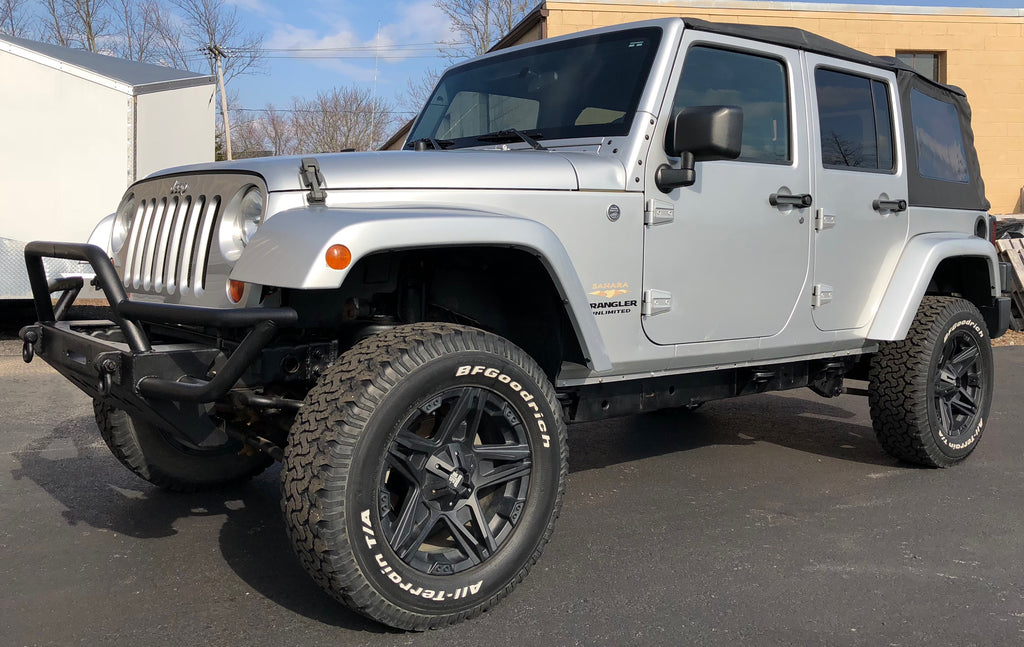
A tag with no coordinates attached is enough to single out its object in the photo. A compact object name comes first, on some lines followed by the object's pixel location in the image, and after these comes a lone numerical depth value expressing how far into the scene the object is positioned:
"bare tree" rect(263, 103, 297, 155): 47.47
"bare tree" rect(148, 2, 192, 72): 33.41
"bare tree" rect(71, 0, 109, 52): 30.97
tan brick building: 14.66
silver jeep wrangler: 2.68
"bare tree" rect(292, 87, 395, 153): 44.97
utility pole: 36.80
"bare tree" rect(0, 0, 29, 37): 28.17
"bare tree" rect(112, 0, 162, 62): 32.47
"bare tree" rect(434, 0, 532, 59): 25.88
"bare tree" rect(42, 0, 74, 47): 30.59
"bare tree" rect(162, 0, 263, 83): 37.75
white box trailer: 8.60
